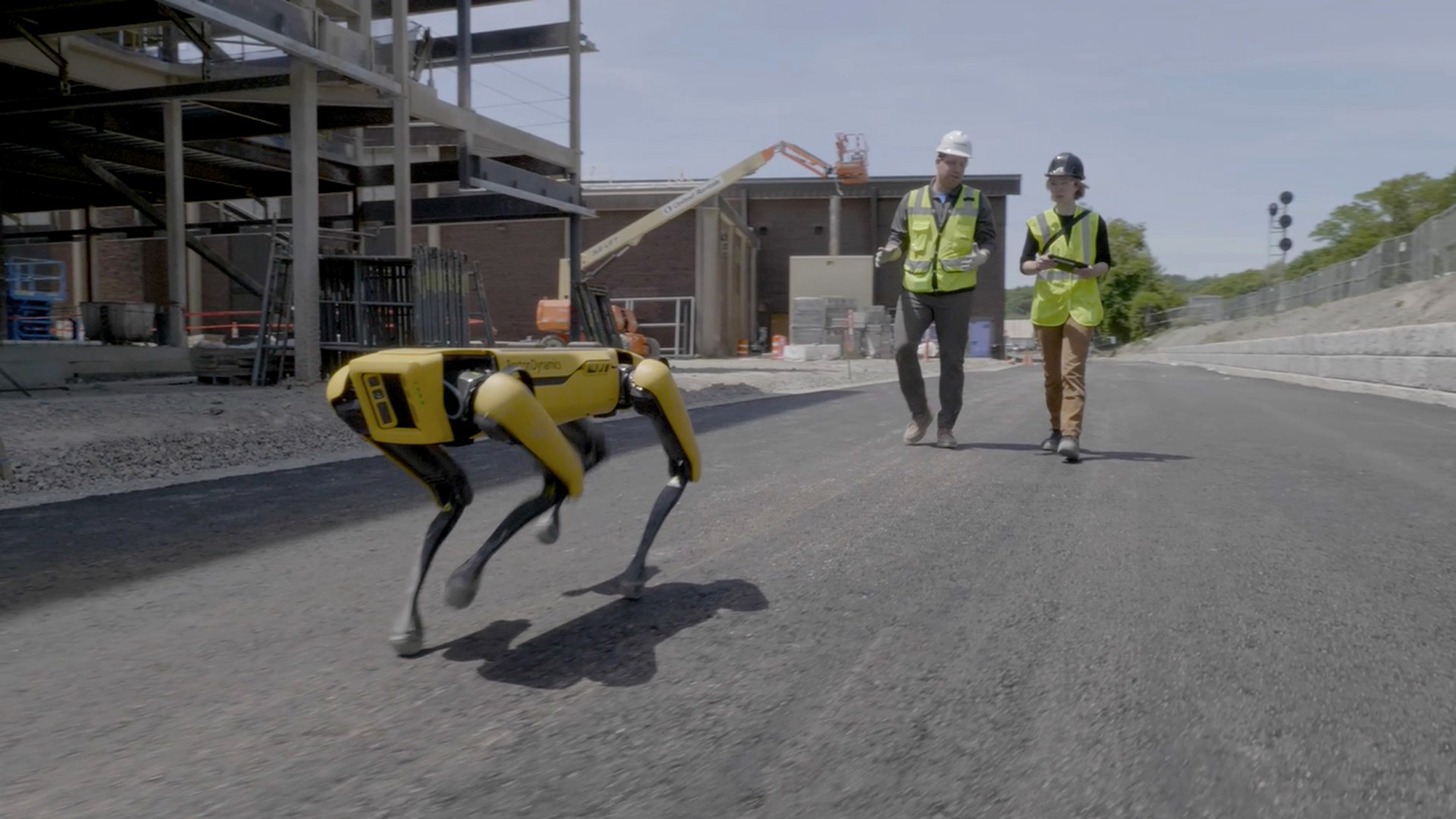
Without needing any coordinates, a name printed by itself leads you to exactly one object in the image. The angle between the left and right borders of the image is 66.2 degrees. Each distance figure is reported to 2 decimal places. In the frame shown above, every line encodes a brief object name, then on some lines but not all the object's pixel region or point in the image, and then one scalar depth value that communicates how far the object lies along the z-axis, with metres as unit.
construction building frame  13.68
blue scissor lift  19.73
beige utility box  48.38
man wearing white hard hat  7.27
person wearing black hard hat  6.89
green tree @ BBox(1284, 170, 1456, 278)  77.44
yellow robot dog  2.67
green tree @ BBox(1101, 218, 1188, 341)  93.75
